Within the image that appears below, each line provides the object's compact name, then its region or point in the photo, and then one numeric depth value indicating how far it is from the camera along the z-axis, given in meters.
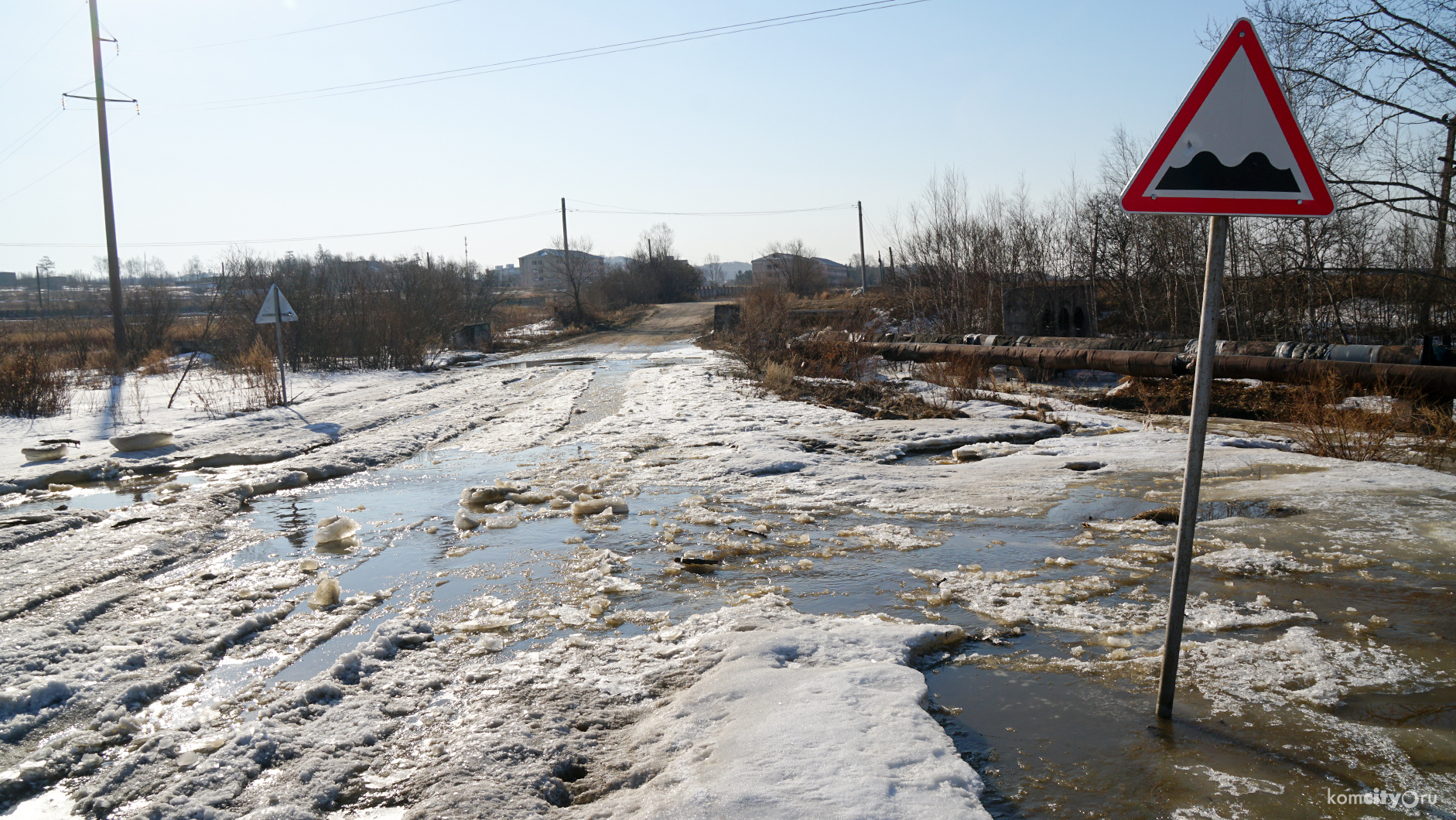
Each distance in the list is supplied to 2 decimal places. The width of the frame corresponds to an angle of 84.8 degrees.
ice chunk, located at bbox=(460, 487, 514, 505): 7.16
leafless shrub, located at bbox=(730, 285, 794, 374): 19.27
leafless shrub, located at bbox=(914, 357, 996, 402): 13.22
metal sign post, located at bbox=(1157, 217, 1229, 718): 2.63
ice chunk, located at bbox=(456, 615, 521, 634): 4.22
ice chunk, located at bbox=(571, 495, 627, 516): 6.68
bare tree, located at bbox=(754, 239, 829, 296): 50.44
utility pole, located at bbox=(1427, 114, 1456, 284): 12.95
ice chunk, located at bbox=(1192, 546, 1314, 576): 4.62
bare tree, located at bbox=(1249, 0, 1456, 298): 12.66
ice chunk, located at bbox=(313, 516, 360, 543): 6.04
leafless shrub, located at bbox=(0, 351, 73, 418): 13.90
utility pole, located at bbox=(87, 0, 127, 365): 20.80
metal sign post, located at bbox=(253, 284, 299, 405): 14.27
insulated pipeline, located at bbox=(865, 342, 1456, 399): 9.70
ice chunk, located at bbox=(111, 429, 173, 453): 10.22
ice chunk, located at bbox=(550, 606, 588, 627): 4.30
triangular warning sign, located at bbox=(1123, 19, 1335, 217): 2.63
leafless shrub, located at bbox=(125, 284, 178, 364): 25.19
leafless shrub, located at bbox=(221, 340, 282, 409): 15.21
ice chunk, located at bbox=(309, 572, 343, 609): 4.65
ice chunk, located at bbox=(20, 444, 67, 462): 9.77
